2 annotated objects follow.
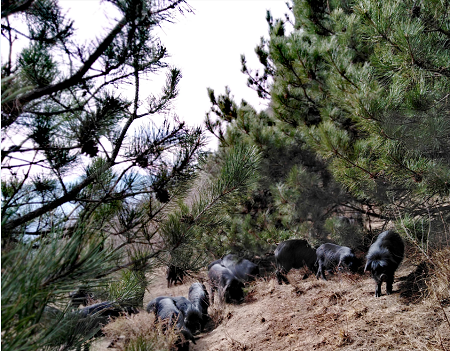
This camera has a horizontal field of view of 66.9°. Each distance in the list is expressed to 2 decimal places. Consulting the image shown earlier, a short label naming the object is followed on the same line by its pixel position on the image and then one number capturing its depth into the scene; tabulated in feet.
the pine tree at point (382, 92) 11.17
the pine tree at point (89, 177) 3.55
